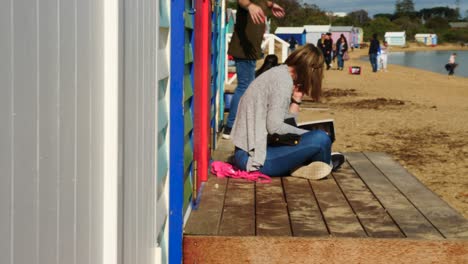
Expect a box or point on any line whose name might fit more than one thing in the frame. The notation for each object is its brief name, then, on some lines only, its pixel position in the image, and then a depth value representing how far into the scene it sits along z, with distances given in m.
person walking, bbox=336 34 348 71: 38.75
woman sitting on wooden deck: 5.22
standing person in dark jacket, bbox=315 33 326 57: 36.84
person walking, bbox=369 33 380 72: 36.44
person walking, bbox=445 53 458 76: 40.41
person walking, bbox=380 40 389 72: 39.02
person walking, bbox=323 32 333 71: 36.44
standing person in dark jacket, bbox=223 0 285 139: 7.16
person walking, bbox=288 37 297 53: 41.41
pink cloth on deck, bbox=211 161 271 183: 5.33
